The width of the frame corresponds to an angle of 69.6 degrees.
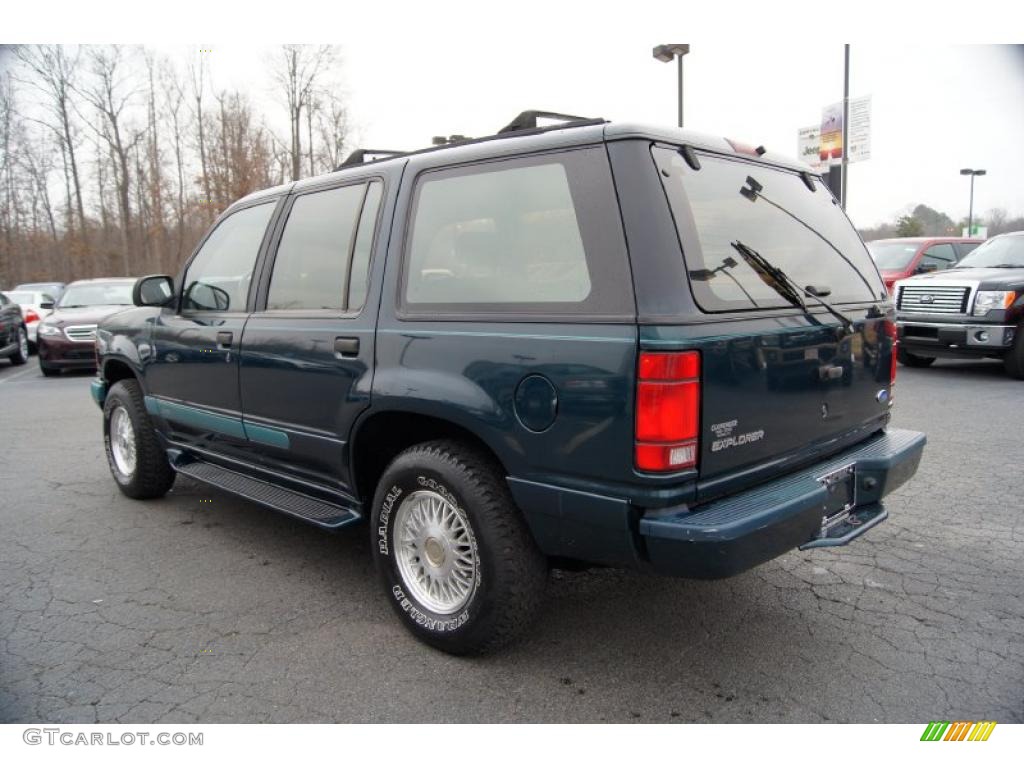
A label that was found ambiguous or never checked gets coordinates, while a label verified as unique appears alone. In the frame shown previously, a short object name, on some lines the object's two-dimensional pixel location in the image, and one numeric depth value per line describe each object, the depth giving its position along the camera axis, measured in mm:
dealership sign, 15148
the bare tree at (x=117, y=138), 21802
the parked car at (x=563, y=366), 2359
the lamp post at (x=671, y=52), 12055
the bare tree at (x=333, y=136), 29141
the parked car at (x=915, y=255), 12164
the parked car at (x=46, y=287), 21938
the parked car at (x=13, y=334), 13195
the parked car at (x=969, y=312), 8844
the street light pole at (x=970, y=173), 30694
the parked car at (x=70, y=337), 11672
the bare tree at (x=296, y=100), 28578
